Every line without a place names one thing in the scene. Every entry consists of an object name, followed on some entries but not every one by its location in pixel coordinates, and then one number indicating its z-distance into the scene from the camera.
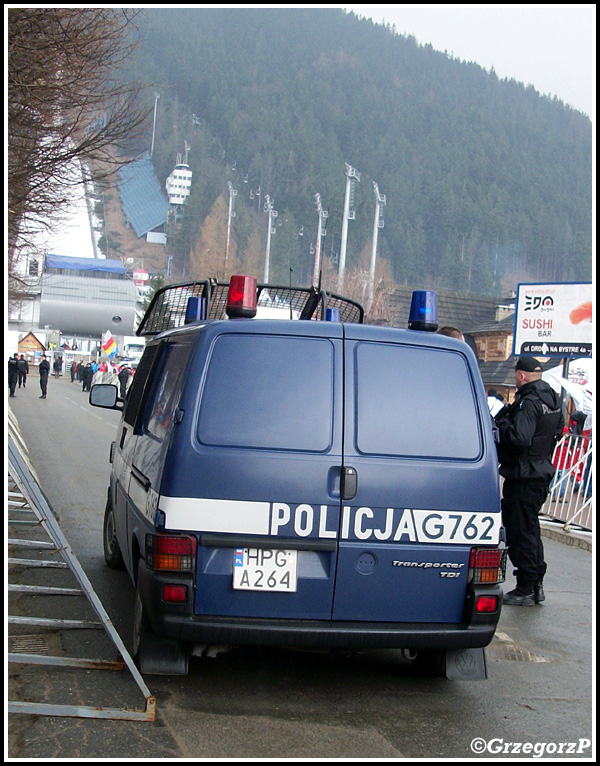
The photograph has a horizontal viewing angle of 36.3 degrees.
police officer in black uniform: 7.28
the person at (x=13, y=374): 40.21
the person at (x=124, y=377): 40.87
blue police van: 4.49
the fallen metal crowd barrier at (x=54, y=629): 4.41
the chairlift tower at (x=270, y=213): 65.78
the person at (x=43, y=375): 41.12
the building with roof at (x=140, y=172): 191.57
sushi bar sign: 20.06
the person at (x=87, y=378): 56.84
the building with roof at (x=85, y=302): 138.38
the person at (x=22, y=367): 42.39
